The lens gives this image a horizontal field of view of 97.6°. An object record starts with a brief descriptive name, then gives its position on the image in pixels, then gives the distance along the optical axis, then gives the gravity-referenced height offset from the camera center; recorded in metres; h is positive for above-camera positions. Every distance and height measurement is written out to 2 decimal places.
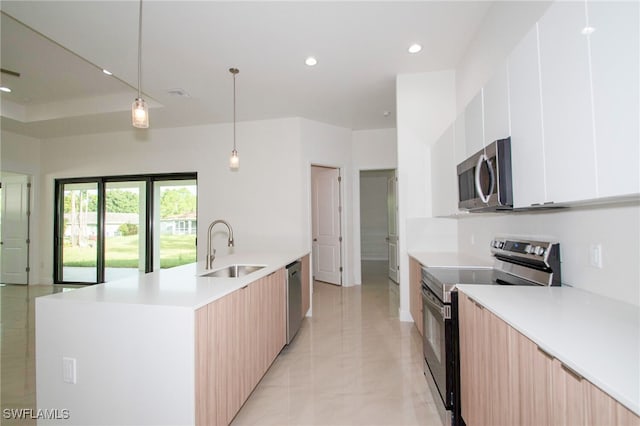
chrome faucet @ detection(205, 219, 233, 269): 2.40 -0.31
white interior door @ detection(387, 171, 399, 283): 5.66 -0.22
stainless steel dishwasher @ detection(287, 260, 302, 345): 2.85 -0.84
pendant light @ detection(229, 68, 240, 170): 3.34 +0.77
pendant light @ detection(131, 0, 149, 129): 1.98 +0.78
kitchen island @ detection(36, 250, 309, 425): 1.37 -0.68
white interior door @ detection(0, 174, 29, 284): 5.86 -0.14
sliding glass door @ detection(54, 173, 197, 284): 5.55 -0.05
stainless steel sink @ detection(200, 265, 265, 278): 2.67 -0.47
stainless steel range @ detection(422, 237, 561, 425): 1.66 -0.44
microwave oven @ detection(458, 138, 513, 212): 1.57 +0.25
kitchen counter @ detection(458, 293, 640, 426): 0.75 -0.59
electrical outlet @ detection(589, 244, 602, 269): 1.33 -0.18
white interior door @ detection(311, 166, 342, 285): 5.62 -0.09
